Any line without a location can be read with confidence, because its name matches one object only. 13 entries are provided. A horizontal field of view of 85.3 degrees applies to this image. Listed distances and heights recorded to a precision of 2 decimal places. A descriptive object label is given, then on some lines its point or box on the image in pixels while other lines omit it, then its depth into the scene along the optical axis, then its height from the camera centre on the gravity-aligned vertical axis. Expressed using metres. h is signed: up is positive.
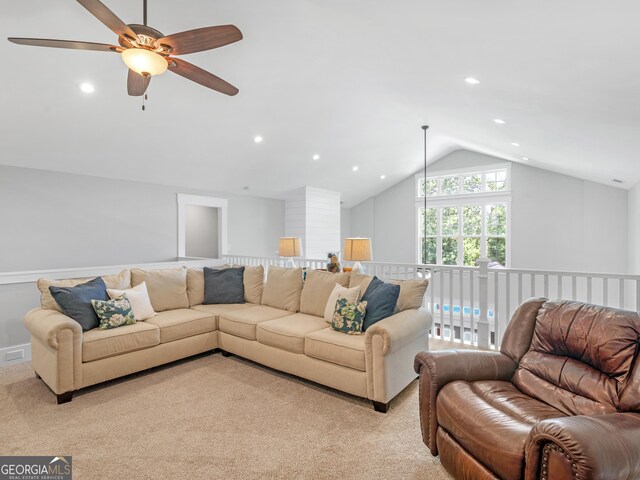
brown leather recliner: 1.33 -0.79
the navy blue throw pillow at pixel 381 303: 3.06 -0.53
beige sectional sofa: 2.80 -0.86
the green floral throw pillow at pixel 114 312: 3.26 -0.66
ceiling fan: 1.92 +1.16
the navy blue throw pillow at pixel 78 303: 3.16 -0.55
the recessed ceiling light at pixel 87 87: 3.41 +1.56
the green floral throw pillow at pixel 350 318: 3.07 -0.66
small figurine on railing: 4.41 -0.27
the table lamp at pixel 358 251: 4.31 -0.09
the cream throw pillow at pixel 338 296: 3.25 -0.50
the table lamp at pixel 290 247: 5.25 -0.05
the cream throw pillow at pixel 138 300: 3.53 -0.59
